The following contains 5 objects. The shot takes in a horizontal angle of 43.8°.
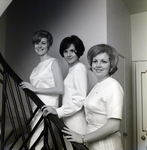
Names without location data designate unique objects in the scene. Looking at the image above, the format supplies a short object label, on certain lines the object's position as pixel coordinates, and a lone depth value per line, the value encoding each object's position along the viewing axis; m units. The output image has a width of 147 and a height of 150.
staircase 1.20
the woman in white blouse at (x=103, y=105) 1.13
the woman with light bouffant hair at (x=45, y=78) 1.52
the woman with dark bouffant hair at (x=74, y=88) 1.48
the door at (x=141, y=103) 3.06
